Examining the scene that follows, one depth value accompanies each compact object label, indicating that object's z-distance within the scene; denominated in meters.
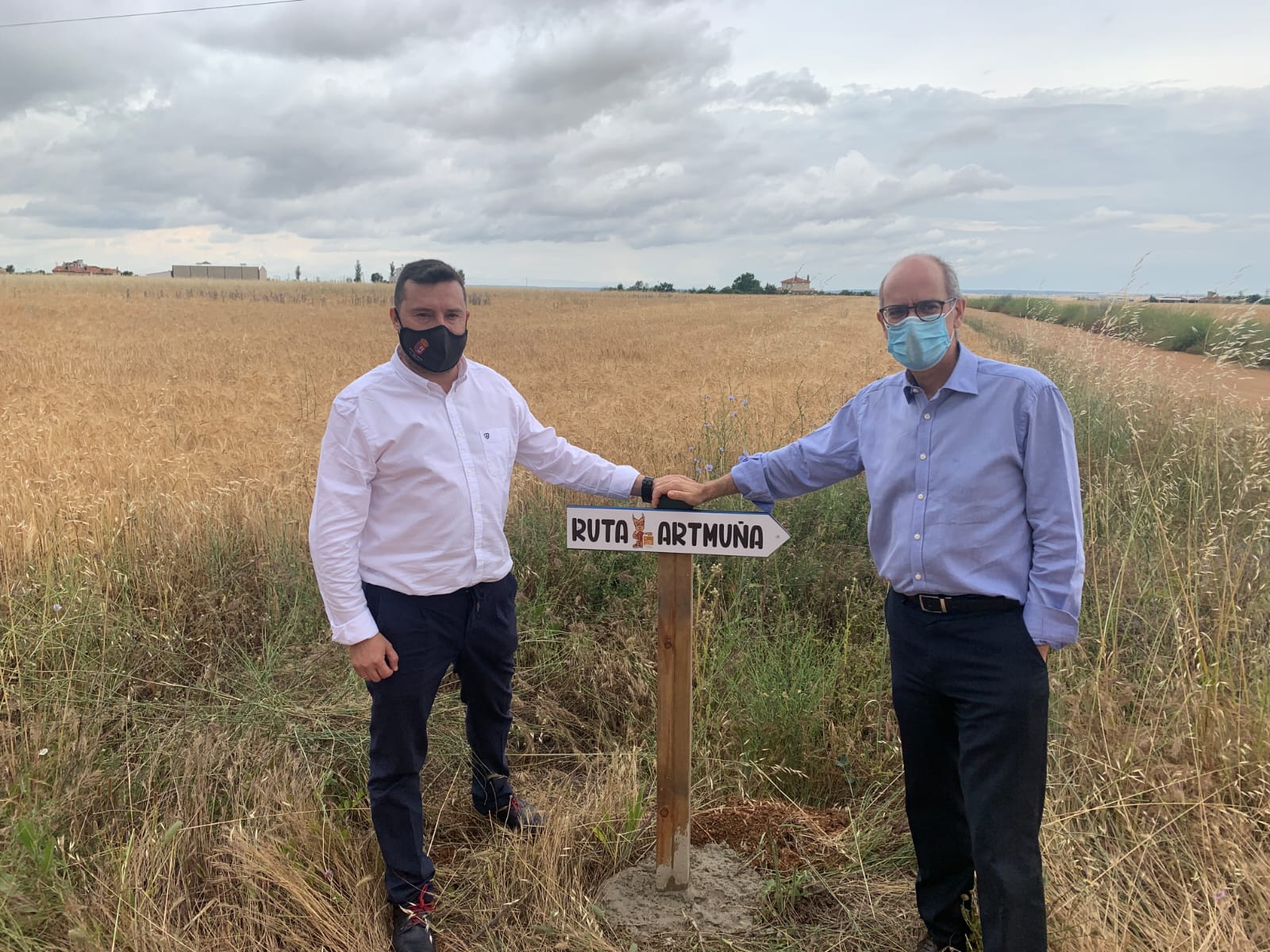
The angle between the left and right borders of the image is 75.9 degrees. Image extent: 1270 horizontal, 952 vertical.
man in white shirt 2.56
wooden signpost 2.61
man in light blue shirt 2.16
